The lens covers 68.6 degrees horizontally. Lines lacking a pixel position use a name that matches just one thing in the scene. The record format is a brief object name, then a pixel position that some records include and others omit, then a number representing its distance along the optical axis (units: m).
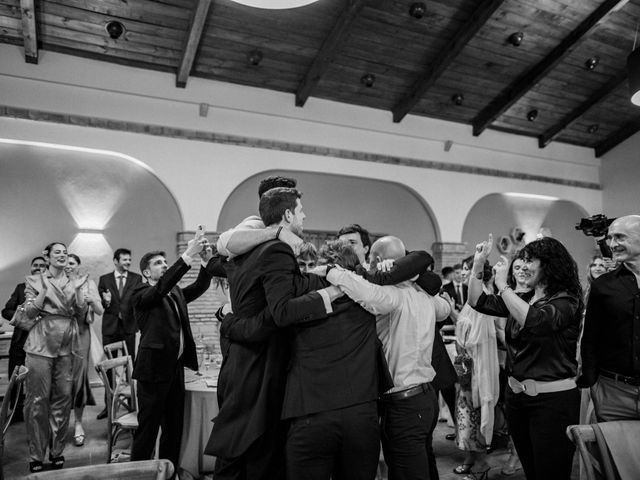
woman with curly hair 1.99
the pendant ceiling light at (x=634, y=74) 4.71
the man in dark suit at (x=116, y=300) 5.03
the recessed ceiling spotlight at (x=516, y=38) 6.41
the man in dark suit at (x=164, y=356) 2.71
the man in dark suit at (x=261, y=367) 1.67
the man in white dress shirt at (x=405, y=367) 1.77
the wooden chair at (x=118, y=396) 3.07
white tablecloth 3.06
